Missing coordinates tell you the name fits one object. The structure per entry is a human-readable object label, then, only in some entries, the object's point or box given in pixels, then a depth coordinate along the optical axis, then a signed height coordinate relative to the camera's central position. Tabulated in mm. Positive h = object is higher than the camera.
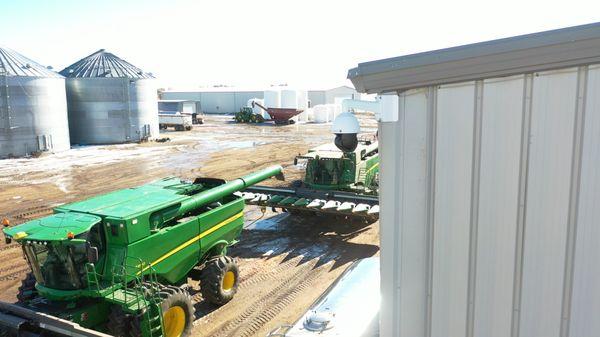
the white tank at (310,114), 51869 -775
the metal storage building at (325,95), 67250 +1496
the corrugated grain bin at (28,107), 27422 +172
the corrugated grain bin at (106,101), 33344 +563
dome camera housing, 6066 -319
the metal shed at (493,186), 3158 -549
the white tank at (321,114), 49812 -748
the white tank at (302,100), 53031 +687
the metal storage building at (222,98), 68125 +1260
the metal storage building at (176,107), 51875 +158
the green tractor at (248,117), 50375 -950
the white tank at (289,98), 50719 +866
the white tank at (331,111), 50125 -471
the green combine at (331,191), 13391 -2425
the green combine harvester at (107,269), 7184 -2436
